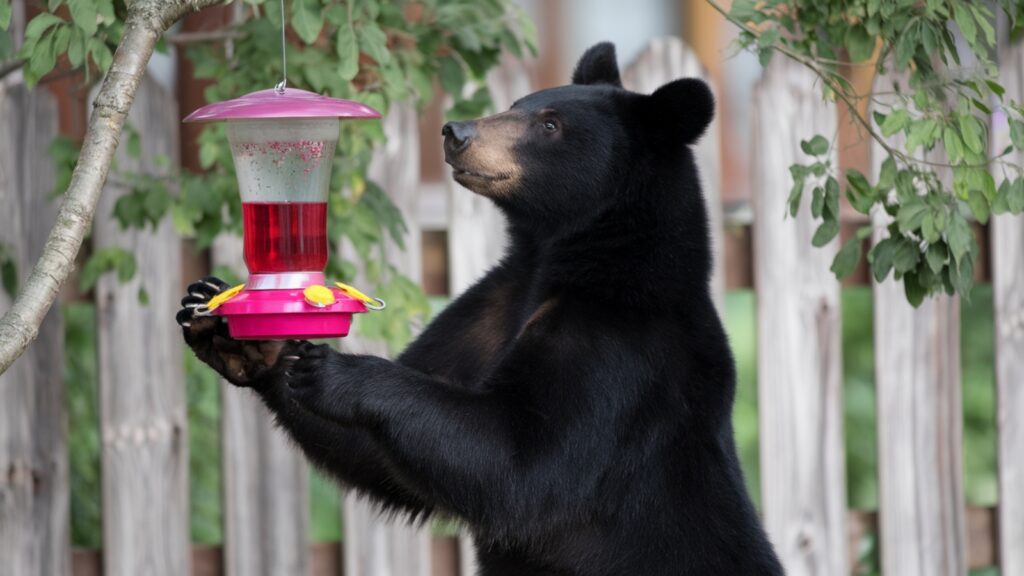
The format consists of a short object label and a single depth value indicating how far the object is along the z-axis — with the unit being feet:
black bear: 19.62
